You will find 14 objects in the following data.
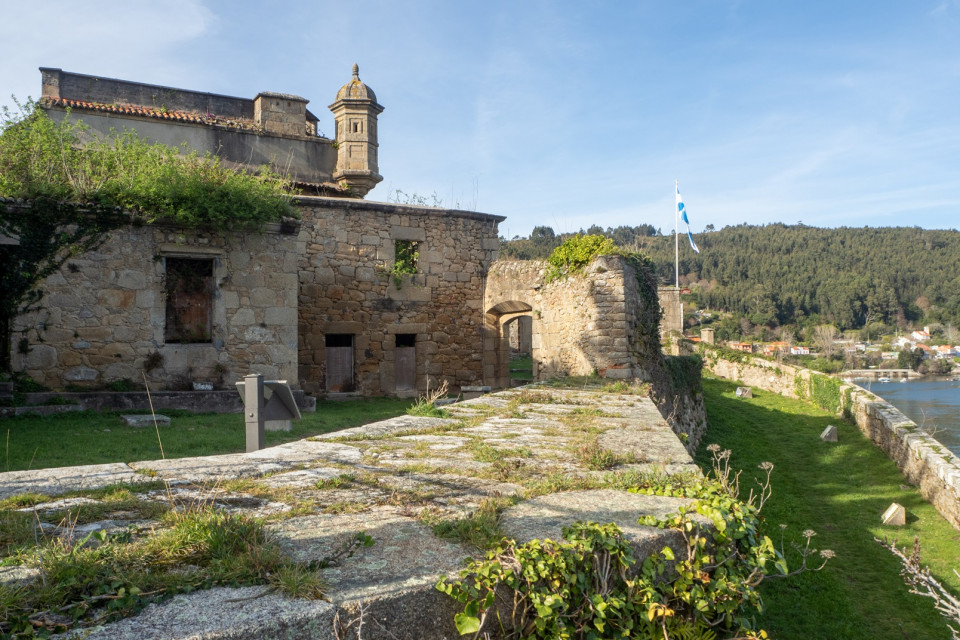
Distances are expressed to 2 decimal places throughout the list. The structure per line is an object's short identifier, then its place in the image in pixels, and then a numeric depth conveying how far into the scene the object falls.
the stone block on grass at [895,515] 9.27
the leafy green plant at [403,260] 15.41
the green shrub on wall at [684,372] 13.09
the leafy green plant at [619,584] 2.21
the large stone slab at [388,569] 2.01
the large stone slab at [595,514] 2.62
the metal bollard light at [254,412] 5.12
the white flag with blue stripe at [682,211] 25.78
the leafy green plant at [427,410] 6.44
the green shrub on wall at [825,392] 19.38
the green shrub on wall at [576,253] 11.31
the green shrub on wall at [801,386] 21.92
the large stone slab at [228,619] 1.77
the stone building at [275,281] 10.13
